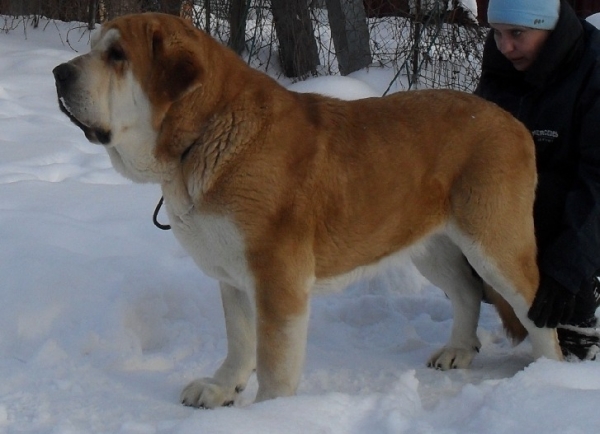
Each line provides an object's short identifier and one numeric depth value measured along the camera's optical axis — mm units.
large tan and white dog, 3189
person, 3777
